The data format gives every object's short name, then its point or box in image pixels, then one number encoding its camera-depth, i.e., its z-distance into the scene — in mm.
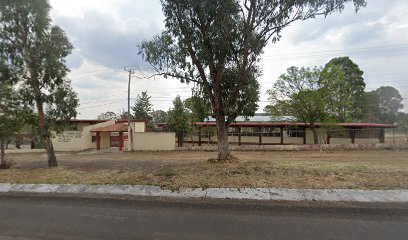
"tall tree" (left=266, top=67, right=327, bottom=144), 28688
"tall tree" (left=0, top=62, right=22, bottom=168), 11242
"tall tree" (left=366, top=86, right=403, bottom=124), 54294
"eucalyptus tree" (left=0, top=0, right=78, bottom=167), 11188
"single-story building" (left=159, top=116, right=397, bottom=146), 30491
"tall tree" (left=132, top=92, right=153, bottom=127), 48594
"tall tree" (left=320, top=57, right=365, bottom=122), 29375
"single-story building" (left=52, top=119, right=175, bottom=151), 27578
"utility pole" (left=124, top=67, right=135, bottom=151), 27531
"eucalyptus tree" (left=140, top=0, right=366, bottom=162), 10586
